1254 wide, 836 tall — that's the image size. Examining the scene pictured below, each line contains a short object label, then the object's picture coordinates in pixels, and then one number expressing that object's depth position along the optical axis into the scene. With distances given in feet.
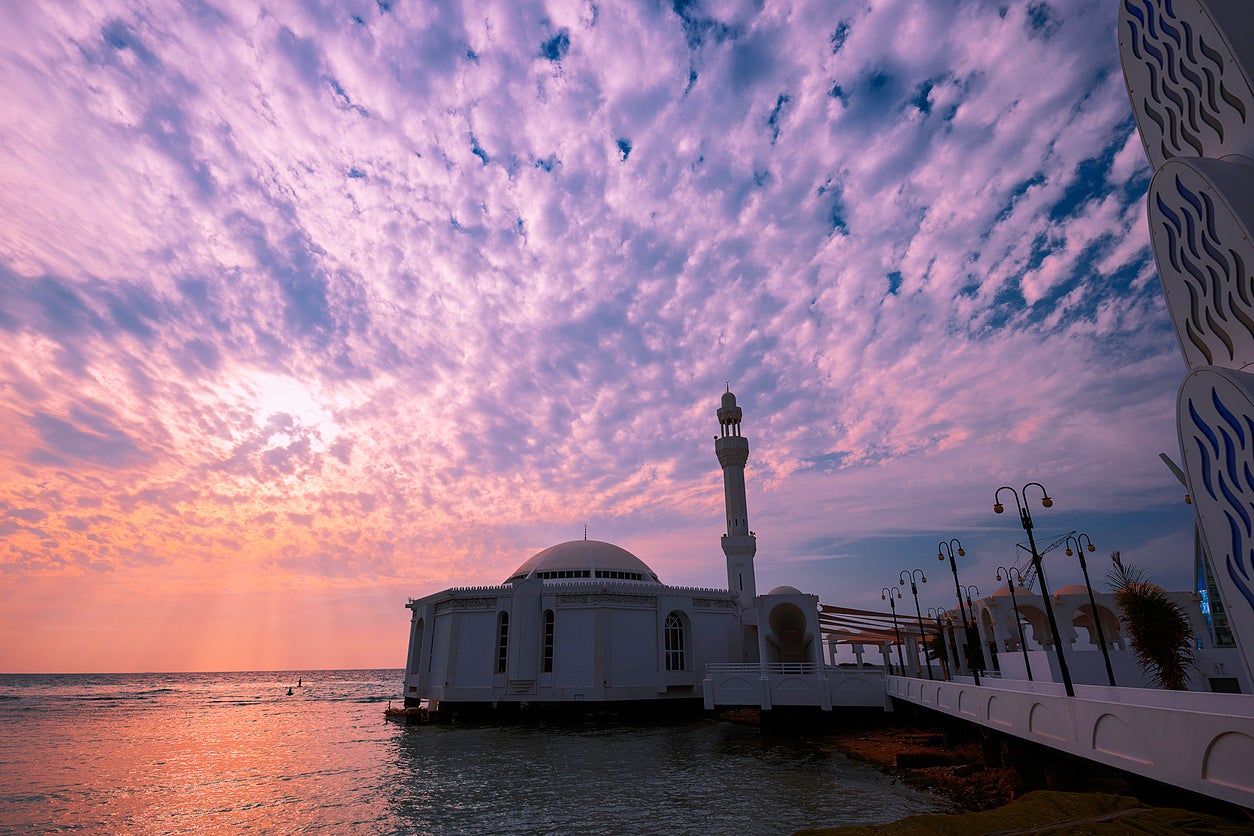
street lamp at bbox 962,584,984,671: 129.04
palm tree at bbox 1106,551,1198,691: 72.43
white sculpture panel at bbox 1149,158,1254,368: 30.19
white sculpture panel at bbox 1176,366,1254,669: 28.25
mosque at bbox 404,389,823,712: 146.72
